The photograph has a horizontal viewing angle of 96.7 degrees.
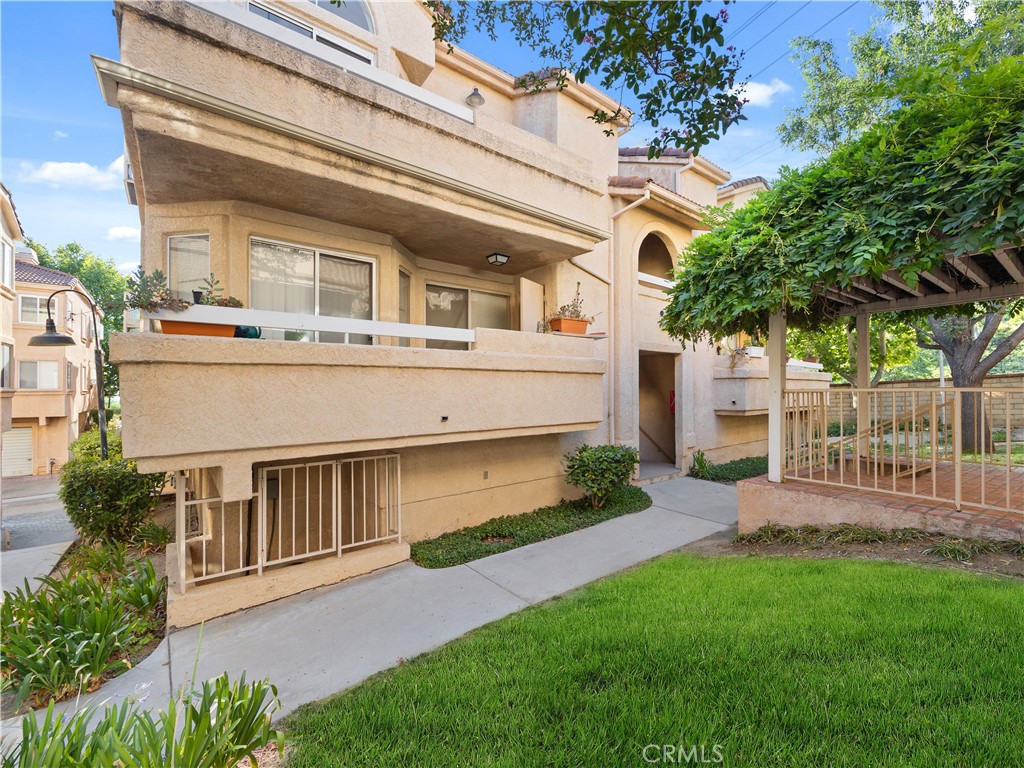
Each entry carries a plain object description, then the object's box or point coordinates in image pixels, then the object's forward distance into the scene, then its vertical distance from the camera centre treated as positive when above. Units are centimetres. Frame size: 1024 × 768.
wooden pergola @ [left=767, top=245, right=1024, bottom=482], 613 +138
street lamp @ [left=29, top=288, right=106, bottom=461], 727 +83
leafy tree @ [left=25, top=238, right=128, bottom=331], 3384 +968
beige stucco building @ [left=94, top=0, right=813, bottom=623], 473 +192
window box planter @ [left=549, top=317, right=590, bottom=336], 848 +116
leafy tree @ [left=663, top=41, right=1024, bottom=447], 411 +193
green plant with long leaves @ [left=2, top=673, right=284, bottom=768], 237 -194
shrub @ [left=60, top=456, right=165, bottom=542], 746 -180
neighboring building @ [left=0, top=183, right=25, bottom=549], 1819 +399
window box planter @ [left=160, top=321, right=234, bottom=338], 484 +66
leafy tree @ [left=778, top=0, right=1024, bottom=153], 1199 +913
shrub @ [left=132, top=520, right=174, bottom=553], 755 -247
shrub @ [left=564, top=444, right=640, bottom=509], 852 -157
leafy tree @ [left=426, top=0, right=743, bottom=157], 353 +271
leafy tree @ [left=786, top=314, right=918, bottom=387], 1447 +122
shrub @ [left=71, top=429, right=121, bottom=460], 964 -135
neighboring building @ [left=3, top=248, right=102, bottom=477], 2238 +13
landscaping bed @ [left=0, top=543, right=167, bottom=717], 386 -233
